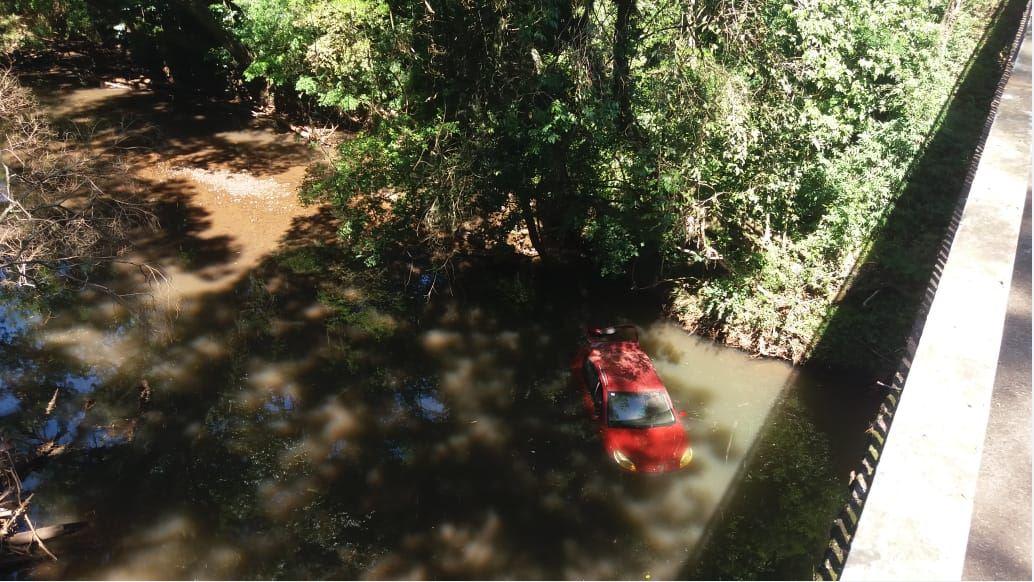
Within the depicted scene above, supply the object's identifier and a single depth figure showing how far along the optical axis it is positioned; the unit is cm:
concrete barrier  468
